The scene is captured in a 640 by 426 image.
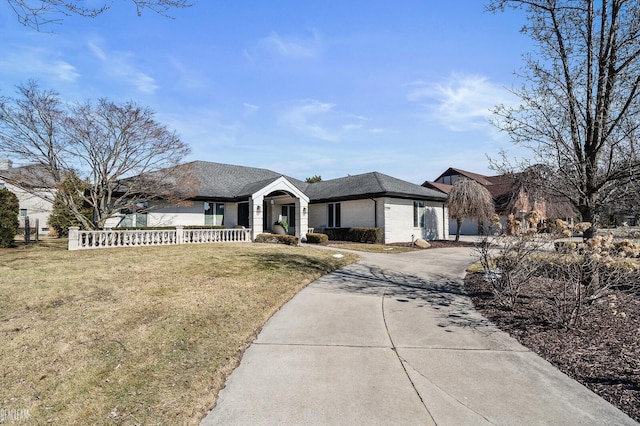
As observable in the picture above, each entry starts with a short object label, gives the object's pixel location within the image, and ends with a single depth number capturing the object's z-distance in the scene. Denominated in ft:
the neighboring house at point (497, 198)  79.61
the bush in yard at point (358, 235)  61.87
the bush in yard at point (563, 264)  15.89
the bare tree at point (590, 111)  19.40
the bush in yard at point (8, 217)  45.34
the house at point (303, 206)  62.59
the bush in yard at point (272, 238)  58.14
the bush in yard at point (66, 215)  56.03
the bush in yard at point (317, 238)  61.23
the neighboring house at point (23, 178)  47.73
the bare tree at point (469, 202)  62.13
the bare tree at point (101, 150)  45.55
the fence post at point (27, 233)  52.95
